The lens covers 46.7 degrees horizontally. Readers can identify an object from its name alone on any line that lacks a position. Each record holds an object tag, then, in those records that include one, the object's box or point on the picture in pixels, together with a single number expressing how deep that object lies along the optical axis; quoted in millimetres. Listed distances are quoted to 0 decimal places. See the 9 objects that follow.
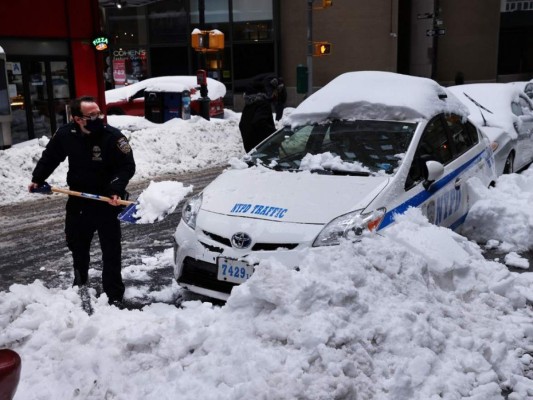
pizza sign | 14742
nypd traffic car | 4391
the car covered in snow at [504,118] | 8164
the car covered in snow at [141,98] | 18734
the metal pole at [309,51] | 16906
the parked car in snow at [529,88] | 13829
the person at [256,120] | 7801
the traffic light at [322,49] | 17547
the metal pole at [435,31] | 23431
